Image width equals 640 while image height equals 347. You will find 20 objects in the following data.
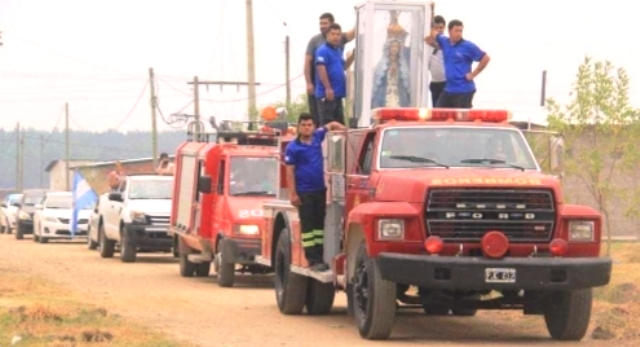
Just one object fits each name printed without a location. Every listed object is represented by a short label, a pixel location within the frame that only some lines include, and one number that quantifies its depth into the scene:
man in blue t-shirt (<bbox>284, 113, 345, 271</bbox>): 17.02
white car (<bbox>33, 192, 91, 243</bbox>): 43.25
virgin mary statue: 17.77
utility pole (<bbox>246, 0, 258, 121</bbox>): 45.82
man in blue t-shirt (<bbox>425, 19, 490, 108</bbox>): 17.47
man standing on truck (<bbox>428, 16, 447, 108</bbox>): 17.86
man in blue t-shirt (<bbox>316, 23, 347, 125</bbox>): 17.92
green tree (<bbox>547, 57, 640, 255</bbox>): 30.16
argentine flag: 42.88
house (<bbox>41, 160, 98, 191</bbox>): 118.69
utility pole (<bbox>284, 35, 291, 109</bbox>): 64.69
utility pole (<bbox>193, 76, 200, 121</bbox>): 67.96
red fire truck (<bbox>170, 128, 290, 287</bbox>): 23.12
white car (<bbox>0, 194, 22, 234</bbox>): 55.53
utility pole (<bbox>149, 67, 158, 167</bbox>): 69.16
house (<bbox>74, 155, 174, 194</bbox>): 89.69
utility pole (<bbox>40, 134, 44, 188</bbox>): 146.59
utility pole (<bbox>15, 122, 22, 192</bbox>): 119.88
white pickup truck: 30.98
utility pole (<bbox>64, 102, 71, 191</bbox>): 100.33
